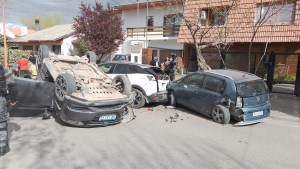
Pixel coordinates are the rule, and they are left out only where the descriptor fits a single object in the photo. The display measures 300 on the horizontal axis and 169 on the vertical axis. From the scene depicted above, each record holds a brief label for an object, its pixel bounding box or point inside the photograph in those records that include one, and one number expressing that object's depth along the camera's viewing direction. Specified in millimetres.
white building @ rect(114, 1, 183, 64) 22297
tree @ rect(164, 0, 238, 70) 12391
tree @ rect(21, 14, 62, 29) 64863
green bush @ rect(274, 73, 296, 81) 13365
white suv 8945
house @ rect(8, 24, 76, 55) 29938
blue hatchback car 7215
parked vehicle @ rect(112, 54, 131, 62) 22453
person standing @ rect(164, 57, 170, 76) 14324
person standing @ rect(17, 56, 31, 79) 12516
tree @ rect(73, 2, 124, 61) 22719
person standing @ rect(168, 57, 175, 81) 14016
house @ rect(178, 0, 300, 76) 13938
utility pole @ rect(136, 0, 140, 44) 25225
